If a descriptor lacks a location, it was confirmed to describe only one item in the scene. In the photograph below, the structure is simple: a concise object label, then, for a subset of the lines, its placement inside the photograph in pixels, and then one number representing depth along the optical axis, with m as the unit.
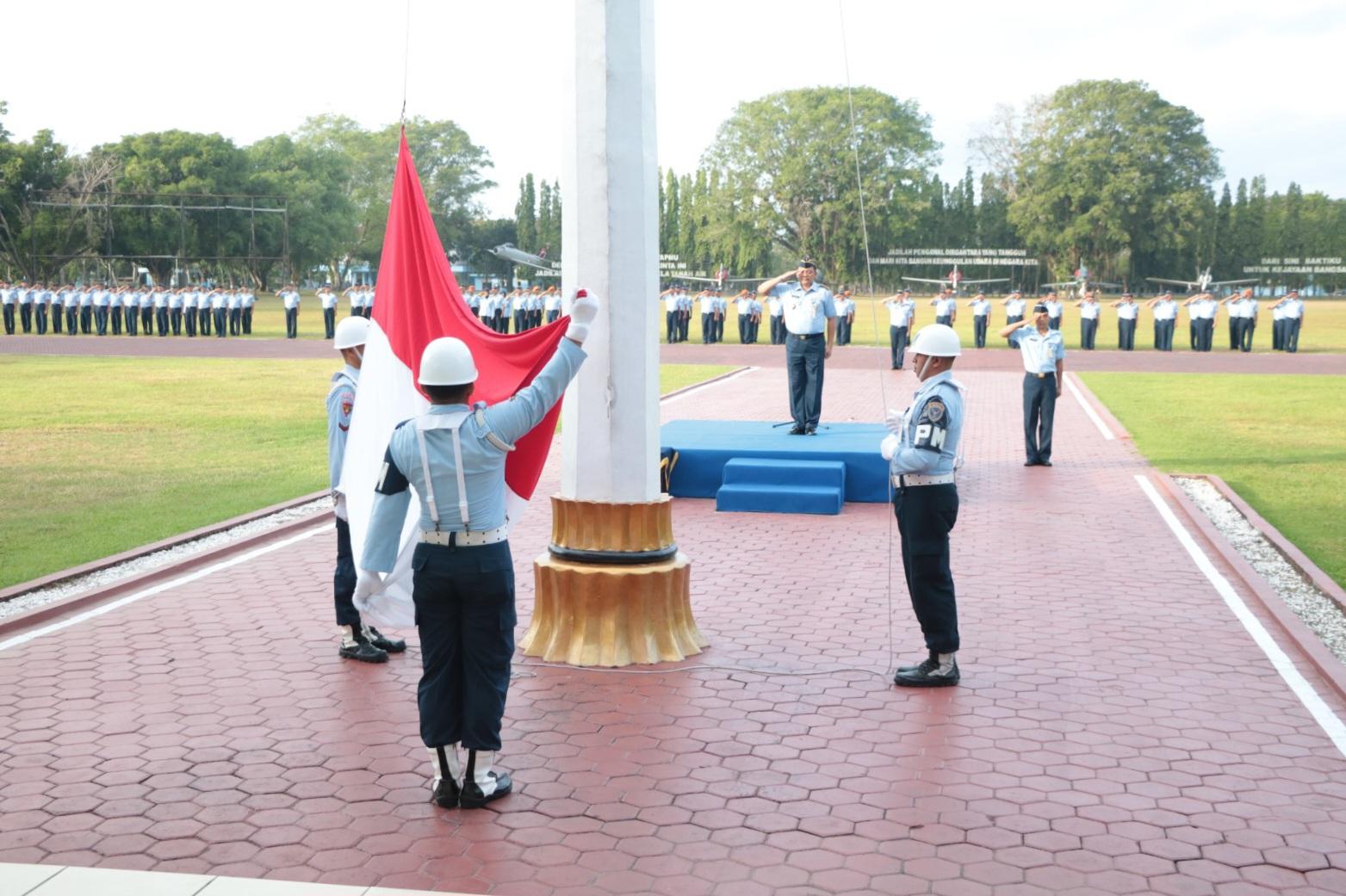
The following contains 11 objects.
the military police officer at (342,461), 7.12
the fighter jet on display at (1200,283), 68.69
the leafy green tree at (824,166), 76.62
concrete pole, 6.99
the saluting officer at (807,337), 13.48
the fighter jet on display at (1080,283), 70.86
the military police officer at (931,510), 6.72
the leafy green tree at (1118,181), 74.44
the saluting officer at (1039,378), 14.50
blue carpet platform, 12.20
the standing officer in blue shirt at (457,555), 5.08
